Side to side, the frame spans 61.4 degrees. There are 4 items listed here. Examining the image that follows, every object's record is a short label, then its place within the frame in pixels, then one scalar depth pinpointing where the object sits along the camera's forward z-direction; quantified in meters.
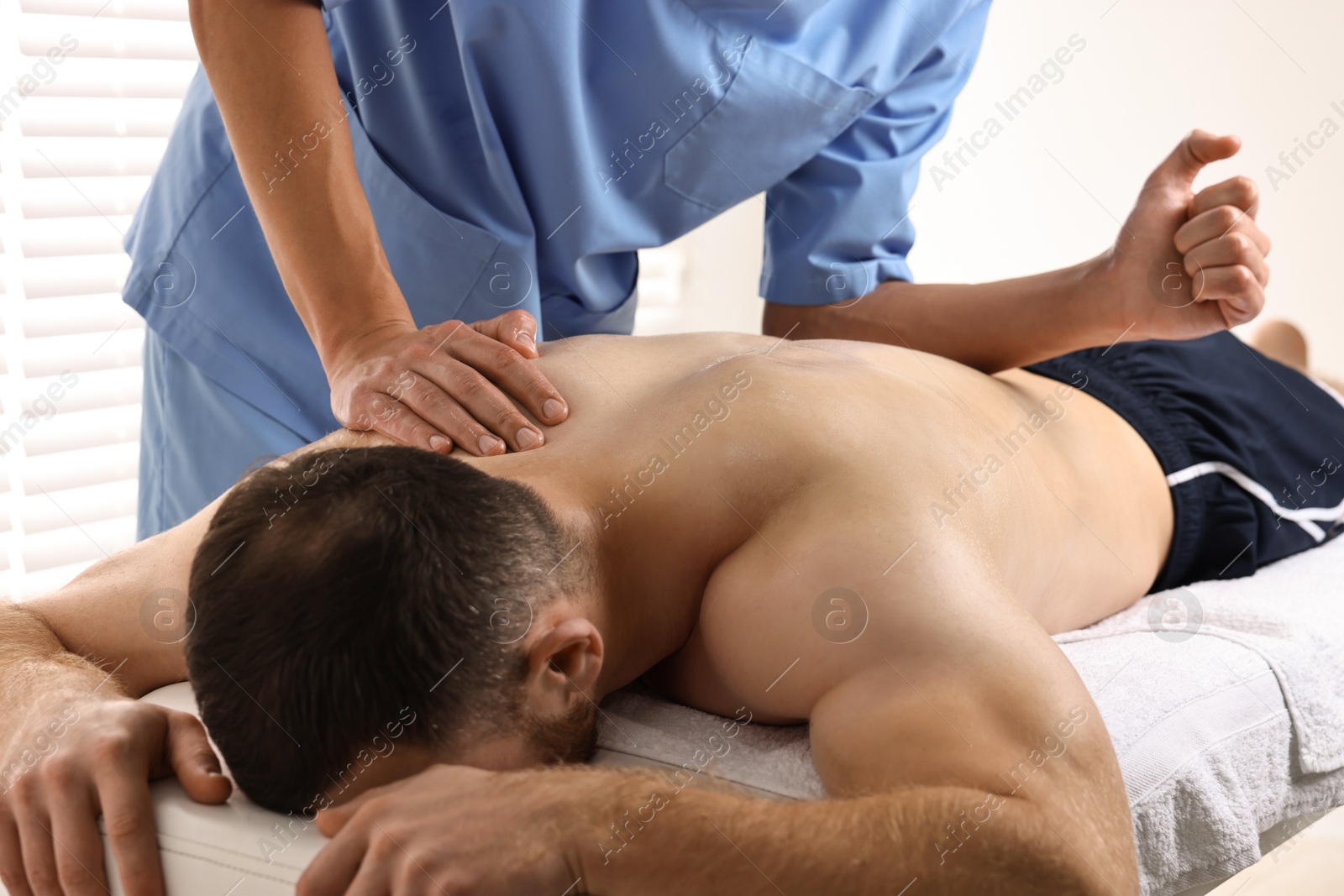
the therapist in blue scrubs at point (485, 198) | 1.11
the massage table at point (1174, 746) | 0.75
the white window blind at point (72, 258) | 1.99
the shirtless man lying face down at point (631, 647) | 0.67
